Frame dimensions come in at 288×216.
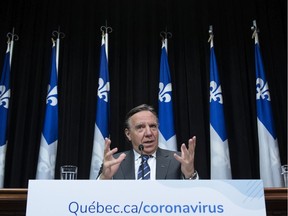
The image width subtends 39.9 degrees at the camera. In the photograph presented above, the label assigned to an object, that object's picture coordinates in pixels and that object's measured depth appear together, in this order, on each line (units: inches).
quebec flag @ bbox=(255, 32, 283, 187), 176.4
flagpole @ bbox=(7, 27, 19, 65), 196.2
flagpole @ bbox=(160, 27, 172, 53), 199.9
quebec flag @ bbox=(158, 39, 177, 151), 178.2
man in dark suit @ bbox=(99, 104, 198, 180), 90.2
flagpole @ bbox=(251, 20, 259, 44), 194.2
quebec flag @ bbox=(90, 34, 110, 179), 174.4
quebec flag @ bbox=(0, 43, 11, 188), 177.0
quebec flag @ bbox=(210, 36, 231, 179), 176.1
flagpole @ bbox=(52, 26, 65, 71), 191.9
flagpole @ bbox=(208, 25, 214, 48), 196.5
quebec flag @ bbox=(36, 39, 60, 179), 173.9
